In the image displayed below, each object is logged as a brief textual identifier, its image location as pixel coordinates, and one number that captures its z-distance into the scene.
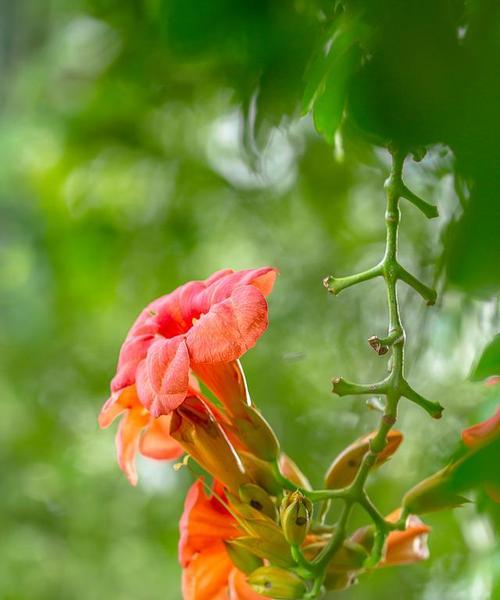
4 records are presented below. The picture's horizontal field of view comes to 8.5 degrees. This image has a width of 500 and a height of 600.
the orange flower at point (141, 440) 1.06
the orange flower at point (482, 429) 0.96
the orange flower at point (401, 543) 1.04
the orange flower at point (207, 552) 1.03
